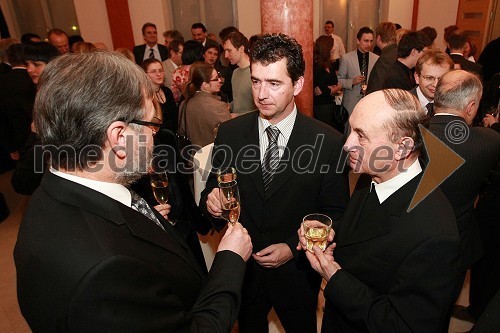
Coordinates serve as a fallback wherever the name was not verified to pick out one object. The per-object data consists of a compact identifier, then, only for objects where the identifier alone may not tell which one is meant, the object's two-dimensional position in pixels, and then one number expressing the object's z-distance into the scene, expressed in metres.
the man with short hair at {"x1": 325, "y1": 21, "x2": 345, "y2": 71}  8.41
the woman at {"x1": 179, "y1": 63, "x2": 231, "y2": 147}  3.54
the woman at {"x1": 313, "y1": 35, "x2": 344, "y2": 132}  5.22
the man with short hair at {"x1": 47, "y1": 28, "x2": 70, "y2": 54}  6.20
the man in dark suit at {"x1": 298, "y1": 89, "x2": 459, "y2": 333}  1.24
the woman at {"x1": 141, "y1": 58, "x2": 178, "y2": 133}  4.06
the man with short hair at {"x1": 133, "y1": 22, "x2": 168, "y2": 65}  7.06
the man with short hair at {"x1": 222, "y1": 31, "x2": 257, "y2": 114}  4.35
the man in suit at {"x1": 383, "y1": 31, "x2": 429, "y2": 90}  3.76
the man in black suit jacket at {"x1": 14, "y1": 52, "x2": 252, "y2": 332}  0.89
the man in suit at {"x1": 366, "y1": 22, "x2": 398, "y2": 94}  4.19
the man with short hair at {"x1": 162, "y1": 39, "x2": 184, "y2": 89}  5.82
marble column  2.58
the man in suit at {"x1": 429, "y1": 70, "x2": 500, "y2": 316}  2.06
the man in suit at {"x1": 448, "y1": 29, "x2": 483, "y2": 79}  4.06
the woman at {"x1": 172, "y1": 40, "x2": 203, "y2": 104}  4.75
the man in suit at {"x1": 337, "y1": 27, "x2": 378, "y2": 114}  5.21
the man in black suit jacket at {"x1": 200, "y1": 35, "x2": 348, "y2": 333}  1.84
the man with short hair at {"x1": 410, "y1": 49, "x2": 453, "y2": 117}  2.92
